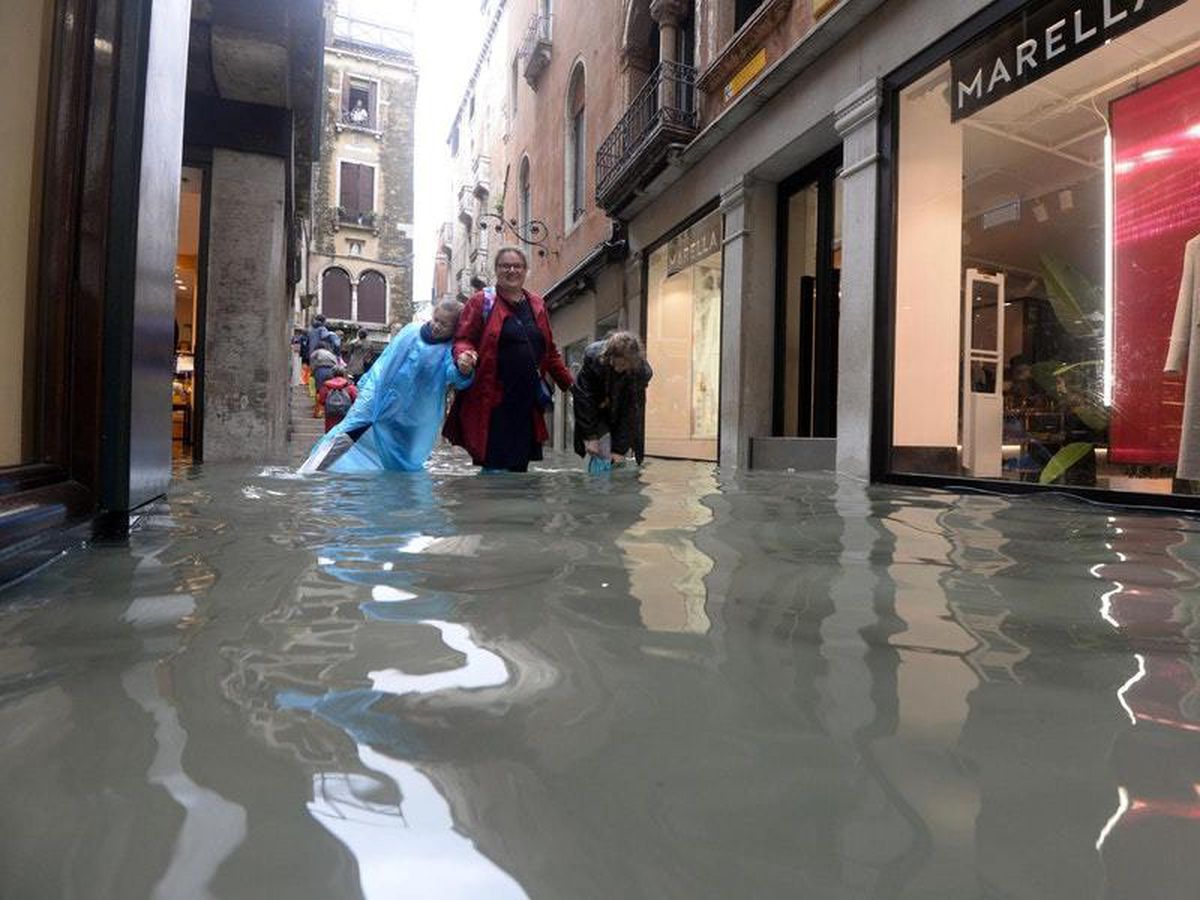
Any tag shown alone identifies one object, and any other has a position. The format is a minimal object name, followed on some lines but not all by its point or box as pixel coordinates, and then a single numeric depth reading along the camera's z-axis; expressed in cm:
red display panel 469
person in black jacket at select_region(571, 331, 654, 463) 610
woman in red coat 494
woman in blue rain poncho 512
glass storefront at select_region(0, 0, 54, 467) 186
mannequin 440
